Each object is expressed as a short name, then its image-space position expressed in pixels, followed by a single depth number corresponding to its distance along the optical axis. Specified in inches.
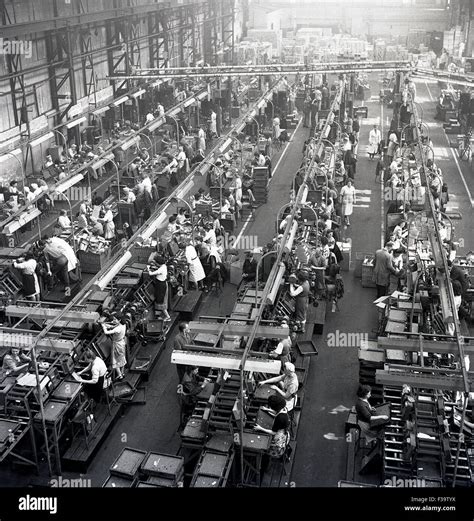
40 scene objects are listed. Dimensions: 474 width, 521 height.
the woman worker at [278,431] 410.6
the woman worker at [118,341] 491.8
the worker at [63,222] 721.5
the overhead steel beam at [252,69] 1144.7
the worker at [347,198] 823.7
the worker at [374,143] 1150.3
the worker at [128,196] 817.5
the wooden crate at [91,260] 701.9
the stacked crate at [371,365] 484.1
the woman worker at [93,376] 454.9
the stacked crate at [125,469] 369.4
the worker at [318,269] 638.5
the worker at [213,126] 1271.9
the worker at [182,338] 472.4
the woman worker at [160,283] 586.6
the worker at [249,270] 645.9
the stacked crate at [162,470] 366.9
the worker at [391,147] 1057.8
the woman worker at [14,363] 454.9
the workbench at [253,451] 396.2
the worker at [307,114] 1408.7
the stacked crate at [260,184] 943.7
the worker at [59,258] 652.7
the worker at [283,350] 466.0
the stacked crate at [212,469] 370.9
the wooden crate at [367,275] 690.2
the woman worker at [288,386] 444.1
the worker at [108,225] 743.7
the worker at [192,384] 462.3
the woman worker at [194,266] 639.1
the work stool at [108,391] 478.8
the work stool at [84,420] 439.5
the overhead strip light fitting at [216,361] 372.9
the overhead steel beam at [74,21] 919.7
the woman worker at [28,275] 603.8
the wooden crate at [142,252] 675.4
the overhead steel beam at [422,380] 359.3
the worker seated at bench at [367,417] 426.9
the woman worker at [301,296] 566.3
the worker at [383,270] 624.7
